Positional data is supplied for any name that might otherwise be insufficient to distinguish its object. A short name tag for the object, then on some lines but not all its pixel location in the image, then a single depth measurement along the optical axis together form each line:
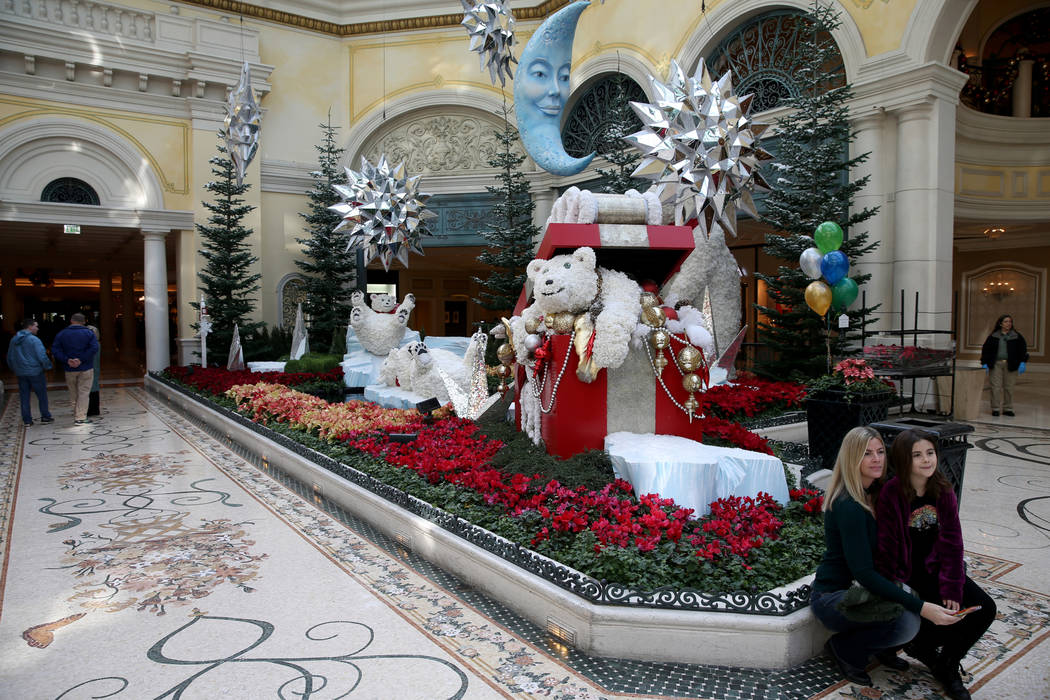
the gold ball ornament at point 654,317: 4.41
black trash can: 4.07
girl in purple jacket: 2.64
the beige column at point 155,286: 14.98
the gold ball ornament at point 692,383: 4.43
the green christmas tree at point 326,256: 16.52
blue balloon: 7.48
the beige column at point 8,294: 21.17
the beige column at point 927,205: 9.38
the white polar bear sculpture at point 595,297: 4.29
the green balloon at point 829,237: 7.51
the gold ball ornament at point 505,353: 5.30
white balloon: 7.53
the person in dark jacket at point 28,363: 9.20
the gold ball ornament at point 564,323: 4.56
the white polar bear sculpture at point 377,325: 10.62
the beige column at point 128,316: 23.80
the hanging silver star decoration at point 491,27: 9.12
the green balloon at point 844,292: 7.75
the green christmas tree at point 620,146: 13.08
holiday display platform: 2.89
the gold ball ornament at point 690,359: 4.42
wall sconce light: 15.17
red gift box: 4.55
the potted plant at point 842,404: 5.98
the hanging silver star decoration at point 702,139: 6.36
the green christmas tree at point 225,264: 15.11
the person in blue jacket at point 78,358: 9.39
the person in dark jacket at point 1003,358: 9.45
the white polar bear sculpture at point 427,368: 8.16
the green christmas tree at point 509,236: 15.27
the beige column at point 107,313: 22.89
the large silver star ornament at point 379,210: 10.51
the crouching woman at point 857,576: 2.60
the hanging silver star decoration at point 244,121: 10.18
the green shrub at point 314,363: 12.18
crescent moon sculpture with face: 10.72
